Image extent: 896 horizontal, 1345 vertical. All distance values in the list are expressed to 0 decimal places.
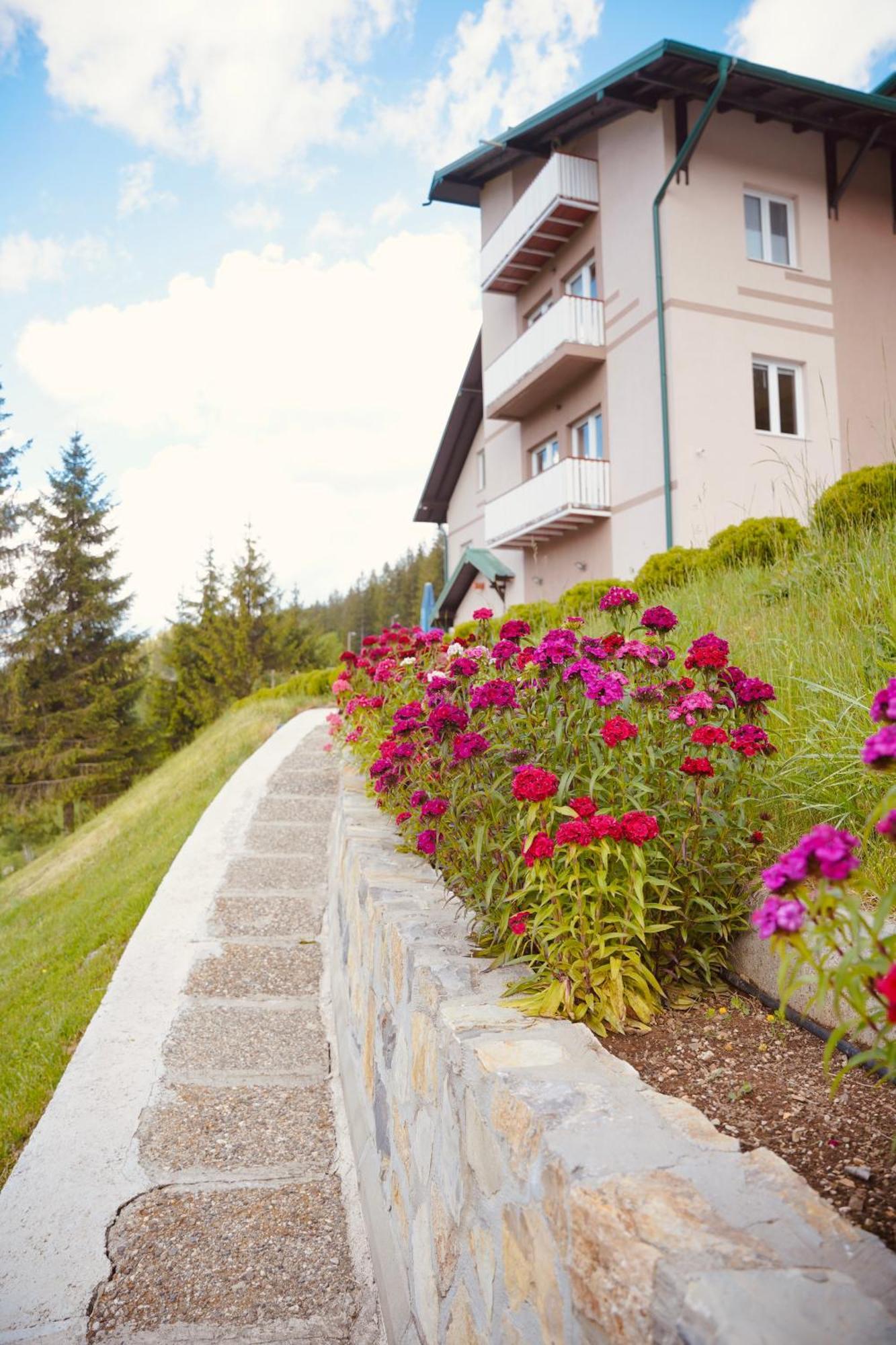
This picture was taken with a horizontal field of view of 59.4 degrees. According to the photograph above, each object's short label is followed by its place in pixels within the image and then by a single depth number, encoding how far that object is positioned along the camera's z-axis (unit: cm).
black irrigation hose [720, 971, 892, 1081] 176
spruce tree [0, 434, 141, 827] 1909
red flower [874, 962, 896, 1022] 67
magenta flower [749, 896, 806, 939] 86
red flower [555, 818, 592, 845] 178
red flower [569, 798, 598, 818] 188
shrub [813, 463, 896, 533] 496
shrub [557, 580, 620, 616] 755
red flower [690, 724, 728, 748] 198
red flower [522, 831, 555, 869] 181
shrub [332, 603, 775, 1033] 189
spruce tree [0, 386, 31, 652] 1975
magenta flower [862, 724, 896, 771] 85
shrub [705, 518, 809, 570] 578
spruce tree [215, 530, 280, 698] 2202
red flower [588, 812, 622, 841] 178
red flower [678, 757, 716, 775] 190
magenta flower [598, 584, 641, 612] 269
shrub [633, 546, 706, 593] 685
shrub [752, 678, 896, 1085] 84
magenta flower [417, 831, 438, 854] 261
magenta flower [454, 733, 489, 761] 228
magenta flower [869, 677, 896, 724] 91
